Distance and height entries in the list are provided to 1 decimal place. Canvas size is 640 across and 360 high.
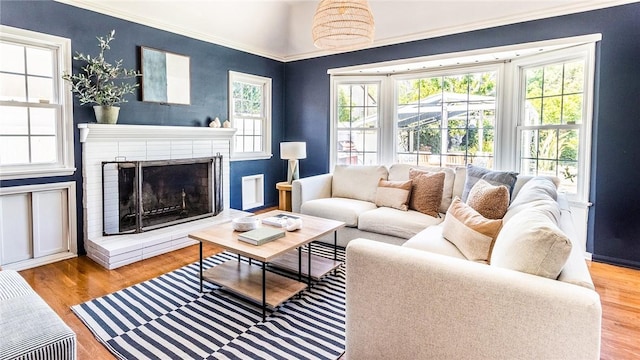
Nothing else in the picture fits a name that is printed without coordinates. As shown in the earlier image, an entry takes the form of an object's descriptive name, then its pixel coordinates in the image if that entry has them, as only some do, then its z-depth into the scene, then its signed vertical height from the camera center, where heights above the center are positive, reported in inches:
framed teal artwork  150.0 +37.9
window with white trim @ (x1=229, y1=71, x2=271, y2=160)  193.8 +26.9
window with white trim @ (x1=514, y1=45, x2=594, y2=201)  131.6 +18.3
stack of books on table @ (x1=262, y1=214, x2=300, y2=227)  111.9 -20.2
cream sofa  47.3 -21.9
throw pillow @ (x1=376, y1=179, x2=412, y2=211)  139.6 -14.0
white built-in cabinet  118.0 -23.9
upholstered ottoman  50.8 -27.2
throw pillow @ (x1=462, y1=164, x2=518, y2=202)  116.5 -5.8
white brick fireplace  127.3 -4.7
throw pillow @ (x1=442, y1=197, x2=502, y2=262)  78.7 -17.3
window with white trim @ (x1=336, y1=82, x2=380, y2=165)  194.4 +21.6
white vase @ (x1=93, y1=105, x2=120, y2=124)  130.5 +17.4
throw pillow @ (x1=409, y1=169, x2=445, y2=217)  134.2 -13.0
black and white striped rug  76.9 -41.7
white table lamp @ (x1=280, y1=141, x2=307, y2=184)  183.8 +3.2
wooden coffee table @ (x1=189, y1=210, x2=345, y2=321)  91.1 -35.3
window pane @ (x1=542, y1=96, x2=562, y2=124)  139.8 +21.2
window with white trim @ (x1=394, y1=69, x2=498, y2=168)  162.1 +21.5
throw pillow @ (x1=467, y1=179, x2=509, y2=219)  94.8 -11.6
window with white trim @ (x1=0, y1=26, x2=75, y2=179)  116.3 +18.6
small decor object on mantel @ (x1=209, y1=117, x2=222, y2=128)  174.8 +18.3
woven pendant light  99.7 +41.6
